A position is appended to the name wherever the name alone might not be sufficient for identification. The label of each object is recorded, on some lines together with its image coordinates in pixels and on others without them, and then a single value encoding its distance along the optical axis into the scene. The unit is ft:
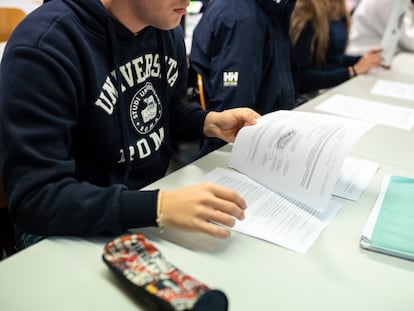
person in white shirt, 7.62
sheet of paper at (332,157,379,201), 3.00
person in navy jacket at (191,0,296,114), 4.38
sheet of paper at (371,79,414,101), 5.35
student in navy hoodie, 2.34
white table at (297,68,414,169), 3.63
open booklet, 2.60
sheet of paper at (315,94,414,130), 4.45
